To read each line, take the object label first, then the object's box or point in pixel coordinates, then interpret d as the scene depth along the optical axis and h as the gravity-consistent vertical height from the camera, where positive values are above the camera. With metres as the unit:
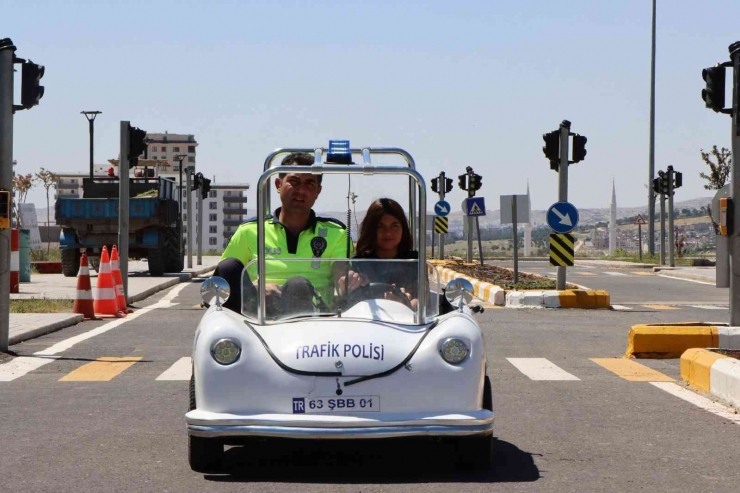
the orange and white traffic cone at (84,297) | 18.43 -0.89
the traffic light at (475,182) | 41.47 +1.66
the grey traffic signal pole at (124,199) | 20.61 +0.53
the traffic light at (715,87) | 14.39 +1.62
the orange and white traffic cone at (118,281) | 19.38 -0.72
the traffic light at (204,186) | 42.94 +1.53
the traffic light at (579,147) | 22.98 +1.53
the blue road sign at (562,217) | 22.70 +0.32
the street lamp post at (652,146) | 50.06 +3.36
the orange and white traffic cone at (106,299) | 18.88 -0.94
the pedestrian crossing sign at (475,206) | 35.78 +0.79
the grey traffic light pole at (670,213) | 43.75 +0.78
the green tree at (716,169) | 50.06 +2.53
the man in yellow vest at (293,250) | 7.34 -0.09
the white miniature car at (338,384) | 6.43 -0.74
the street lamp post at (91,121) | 54.09 +4.63
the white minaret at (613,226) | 73.81 +0.57
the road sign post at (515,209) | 27.41 +0.54
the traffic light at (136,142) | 20.48 +1.40
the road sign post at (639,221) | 58.81 +0.68
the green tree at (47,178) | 79.19 +3.28
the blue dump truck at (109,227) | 30.95 +0.15
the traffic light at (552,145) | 23.06 +1.57
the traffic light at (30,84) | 13.67 +1.52
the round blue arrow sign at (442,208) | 45.34 +0.91
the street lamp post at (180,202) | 34.66 +0.87
